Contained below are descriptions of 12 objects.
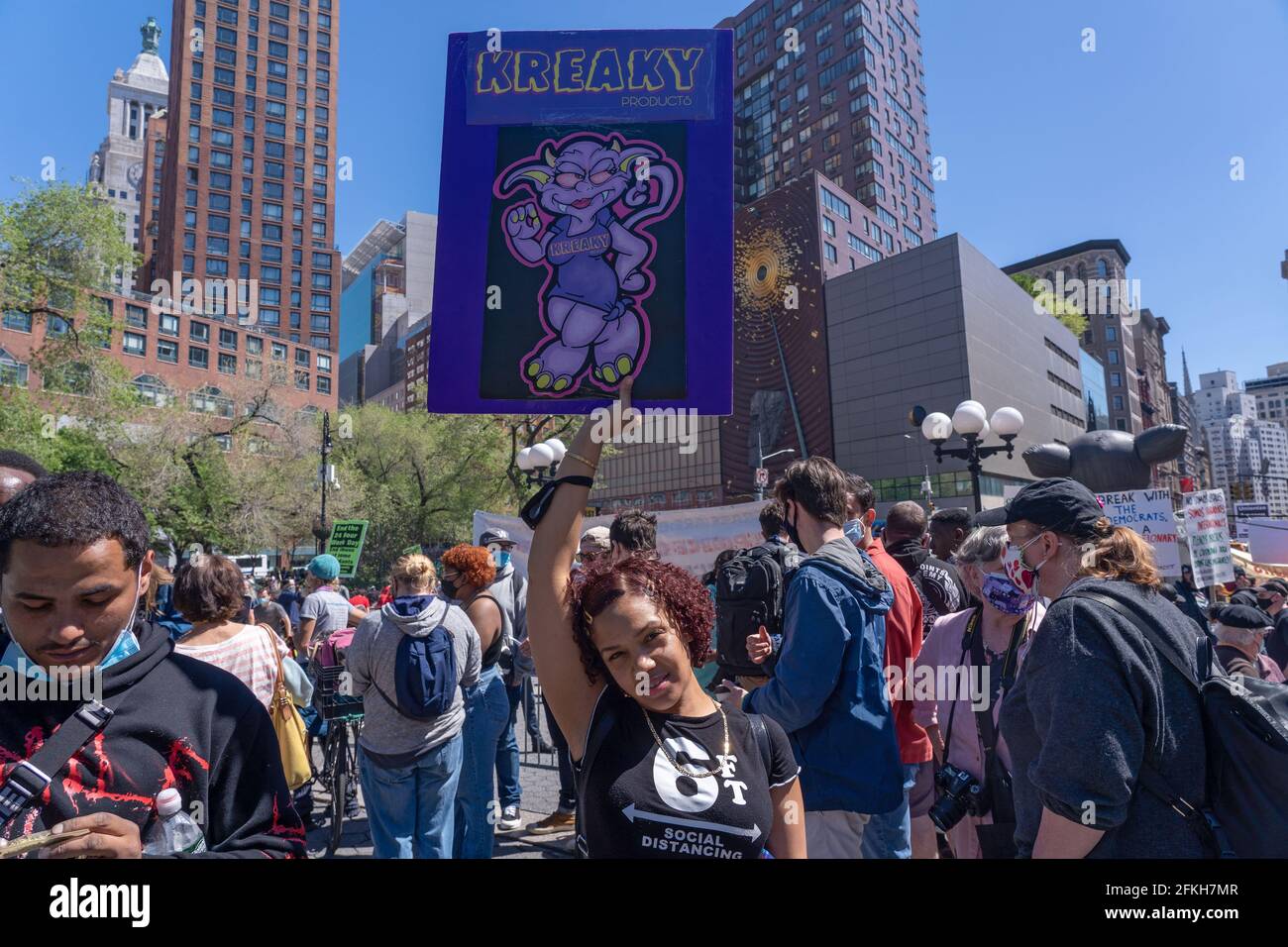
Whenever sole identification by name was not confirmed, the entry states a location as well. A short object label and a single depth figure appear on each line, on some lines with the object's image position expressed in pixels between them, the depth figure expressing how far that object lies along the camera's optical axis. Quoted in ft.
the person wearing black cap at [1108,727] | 6.15
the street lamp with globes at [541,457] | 43.29
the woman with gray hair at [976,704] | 10.37
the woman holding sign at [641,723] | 6.08
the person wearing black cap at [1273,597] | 25.24
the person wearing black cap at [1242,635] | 16.72
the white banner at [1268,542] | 40.12
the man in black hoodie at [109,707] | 5.08
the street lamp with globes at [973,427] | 36.22
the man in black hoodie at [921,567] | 15.46
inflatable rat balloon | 29.12
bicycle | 17.92
